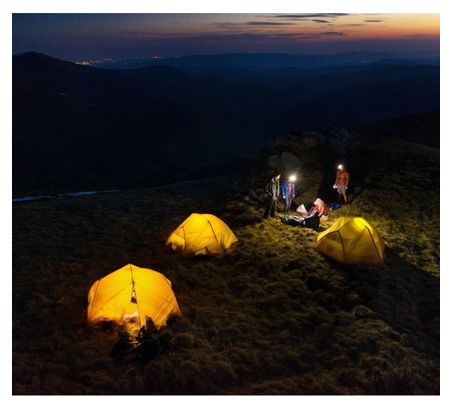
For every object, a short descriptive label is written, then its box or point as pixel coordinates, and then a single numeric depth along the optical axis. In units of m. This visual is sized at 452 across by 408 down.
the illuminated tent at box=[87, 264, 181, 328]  11.52
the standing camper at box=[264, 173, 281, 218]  19.30
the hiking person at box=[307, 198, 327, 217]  18.98
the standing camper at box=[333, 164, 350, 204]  20.98
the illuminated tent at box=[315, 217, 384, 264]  15.21
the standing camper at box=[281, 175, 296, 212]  20.14
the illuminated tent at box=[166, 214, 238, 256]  15.85
